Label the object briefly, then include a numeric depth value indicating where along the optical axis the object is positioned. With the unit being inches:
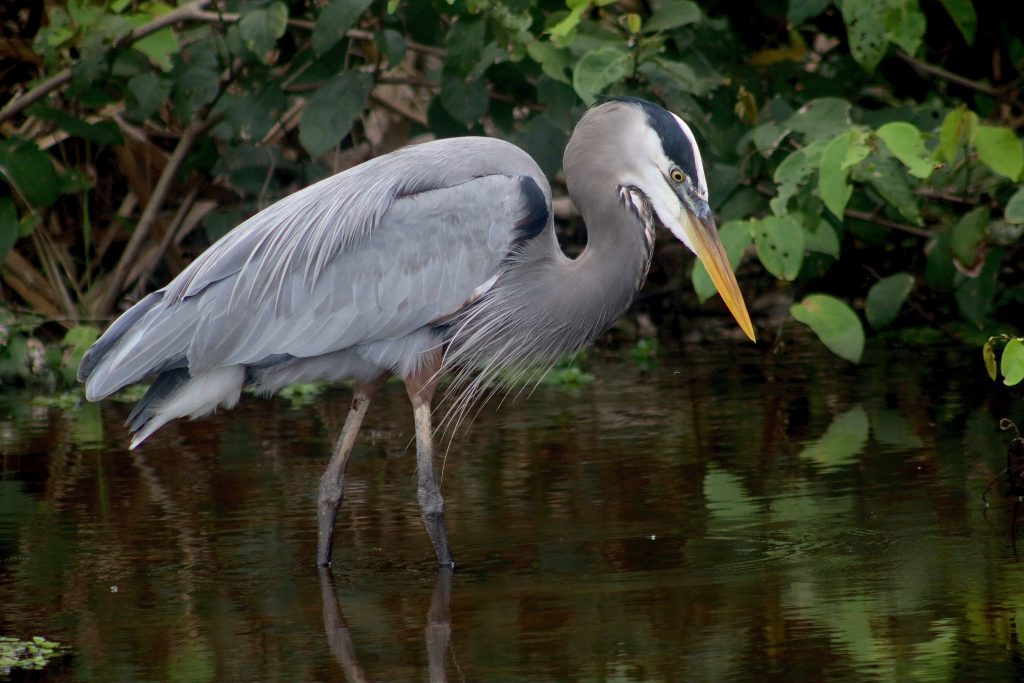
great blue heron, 428.8
